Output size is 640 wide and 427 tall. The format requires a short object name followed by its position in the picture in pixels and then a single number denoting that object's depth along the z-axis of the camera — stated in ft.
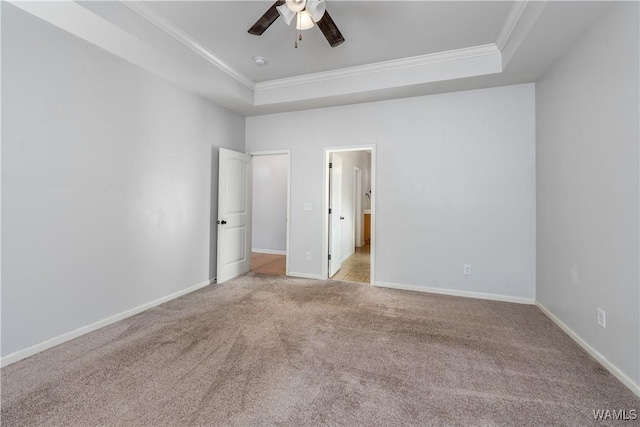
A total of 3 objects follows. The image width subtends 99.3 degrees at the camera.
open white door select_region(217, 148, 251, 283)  12.92
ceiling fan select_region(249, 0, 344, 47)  6.43
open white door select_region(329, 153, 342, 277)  14.30
